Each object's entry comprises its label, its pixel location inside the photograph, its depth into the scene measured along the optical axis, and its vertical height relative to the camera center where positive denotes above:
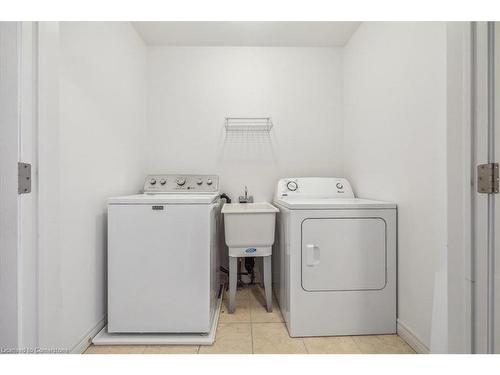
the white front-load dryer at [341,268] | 1.58 -0.51
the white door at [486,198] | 0.72 -0.03
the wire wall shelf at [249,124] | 2.48 +0.62
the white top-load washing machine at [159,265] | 1.53 -0.48
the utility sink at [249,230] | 1.78 -0.31
